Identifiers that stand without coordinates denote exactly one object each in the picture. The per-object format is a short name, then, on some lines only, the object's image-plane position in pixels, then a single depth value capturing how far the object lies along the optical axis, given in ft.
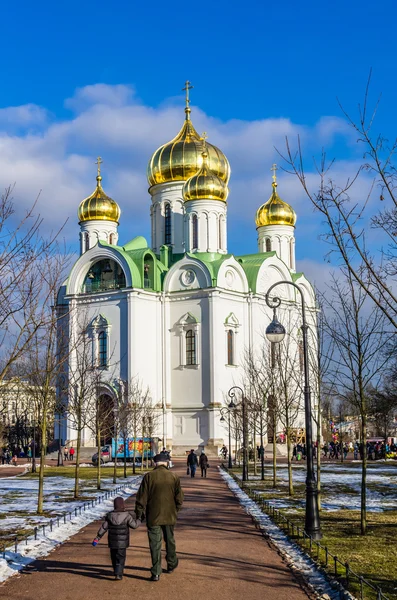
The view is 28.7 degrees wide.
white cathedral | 171.12
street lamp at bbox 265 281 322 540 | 44.45
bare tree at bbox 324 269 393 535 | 47.17
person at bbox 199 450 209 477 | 100.48
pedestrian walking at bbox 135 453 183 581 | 31.83
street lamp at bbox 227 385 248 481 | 95.89
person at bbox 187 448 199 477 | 98.98
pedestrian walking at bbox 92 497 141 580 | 31.45
